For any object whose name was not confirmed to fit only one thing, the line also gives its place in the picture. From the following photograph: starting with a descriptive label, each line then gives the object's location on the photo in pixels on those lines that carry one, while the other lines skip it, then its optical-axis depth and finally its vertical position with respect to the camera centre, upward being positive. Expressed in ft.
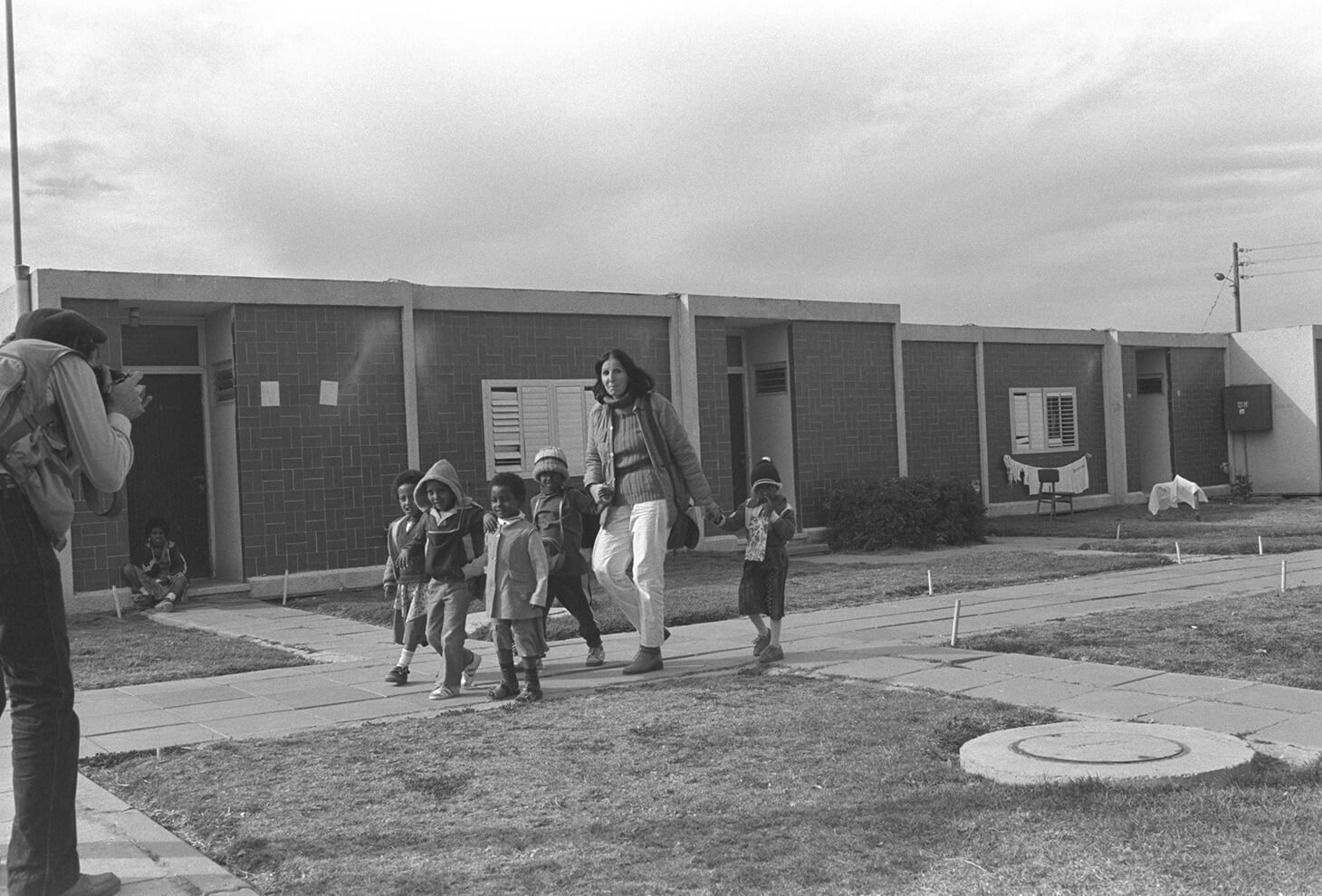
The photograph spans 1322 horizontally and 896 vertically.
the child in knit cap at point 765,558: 25.99 -2.24
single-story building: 43.39 +2.38
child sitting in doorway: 40.37 -3.27
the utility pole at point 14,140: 58.75 +16.11
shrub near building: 55.06 -3.15
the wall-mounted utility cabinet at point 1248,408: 82.17 +1.27
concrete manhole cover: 14.93 -3.92
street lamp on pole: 167.12 +20.02
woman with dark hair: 24.95 -0.67
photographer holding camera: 12.11 -1.00
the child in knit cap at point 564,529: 25.64 -1.48
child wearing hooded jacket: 23.85 -1.81
